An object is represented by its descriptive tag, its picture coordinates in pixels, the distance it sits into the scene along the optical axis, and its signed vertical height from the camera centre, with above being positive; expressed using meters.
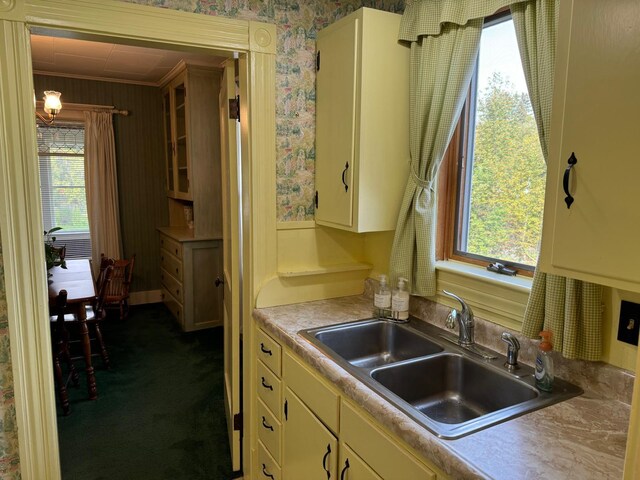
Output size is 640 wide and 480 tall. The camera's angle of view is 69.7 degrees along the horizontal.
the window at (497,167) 1.68 +0.05
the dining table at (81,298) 3.11 -0.81
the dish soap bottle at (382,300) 2.01 -0.52
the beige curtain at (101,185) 4.91 -0.09
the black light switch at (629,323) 1.25 -0.38
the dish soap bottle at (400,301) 1.97 -0.52
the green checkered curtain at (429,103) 1.73 +0.30
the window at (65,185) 4.95 -0.09
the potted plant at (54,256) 3.50 -0.66
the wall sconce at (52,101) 3.64 +0.60
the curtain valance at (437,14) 1.63 +0.62
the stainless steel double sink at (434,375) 1.30 -0.66
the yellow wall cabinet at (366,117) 1.87 +0.26
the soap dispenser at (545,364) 1.36 -0.54
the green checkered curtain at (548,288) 1.32 -0.31
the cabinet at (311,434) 1.27 -0.85
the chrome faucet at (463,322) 1.71 -0.53
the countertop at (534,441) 1.02 -0.63
